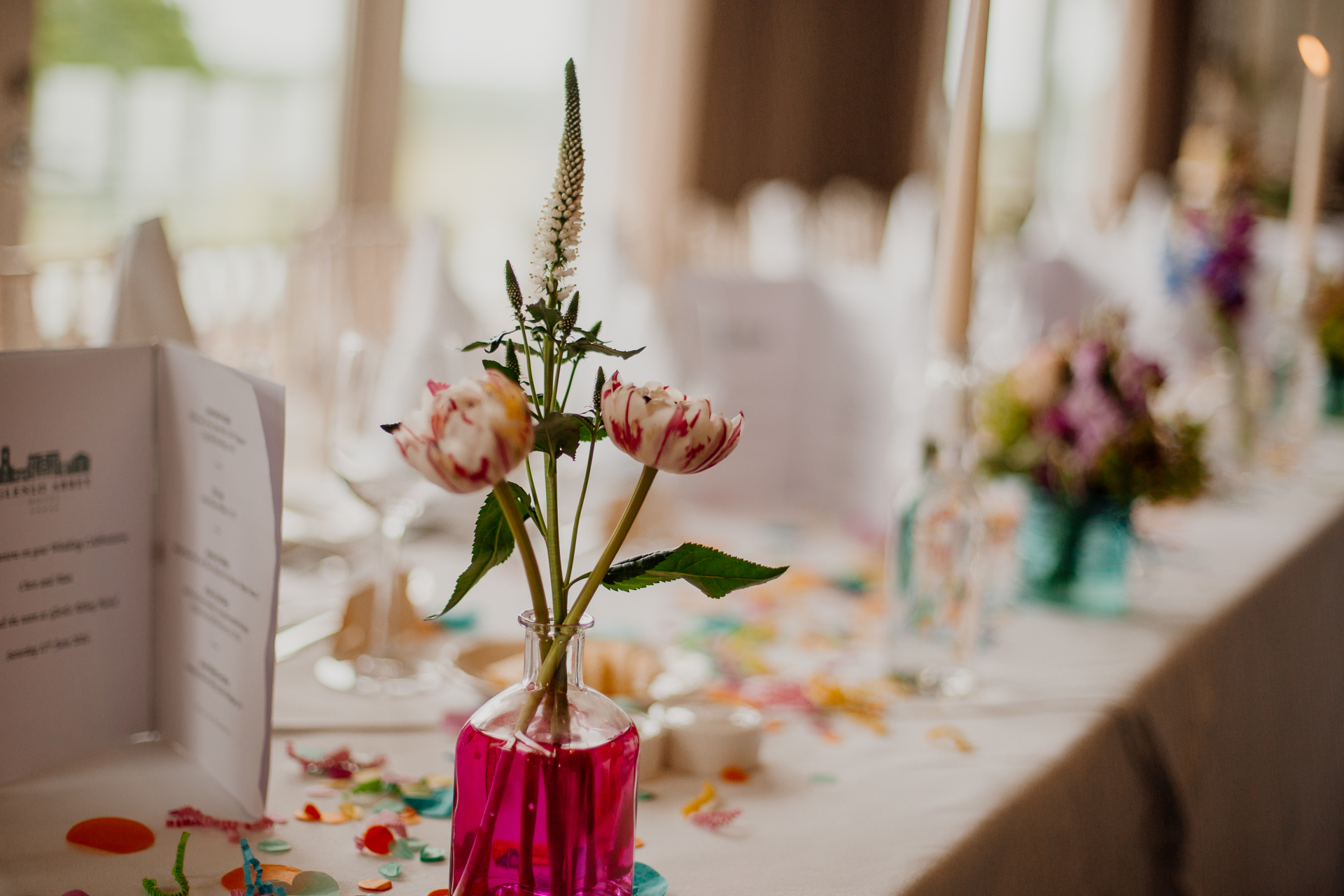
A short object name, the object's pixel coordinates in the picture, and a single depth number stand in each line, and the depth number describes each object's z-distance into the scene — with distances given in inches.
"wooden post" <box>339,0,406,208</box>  154.6
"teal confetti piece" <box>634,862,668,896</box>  26.8
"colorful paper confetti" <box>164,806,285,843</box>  28.6
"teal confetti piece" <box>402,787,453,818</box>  30.5
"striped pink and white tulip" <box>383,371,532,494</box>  19.9
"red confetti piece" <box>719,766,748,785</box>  33.6
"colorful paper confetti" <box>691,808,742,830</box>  30.6
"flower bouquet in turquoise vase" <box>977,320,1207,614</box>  50.4
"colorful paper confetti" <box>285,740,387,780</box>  32.2
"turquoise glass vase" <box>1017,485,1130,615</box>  51.3
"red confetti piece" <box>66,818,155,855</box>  27.5
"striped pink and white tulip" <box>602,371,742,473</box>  21.9
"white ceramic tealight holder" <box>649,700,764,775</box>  33.6
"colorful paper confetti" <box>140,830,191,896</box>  25.2
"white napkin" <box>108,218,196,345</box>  35.5
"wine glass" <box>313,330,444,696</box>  36.3
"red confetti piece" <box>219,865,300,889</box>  26.1
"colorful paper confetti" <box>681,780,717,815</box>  31.4
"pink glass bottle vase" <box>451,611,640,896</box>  23.2
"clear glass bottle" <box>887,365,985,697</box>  43.1
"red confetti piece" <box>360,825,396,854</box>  28.3
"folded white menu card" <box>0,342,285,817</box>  28.3
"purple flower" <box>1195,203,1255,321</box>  73.8
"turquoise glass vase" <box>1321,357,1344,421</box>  105.2
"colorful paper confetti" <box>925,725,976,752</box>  36.9
